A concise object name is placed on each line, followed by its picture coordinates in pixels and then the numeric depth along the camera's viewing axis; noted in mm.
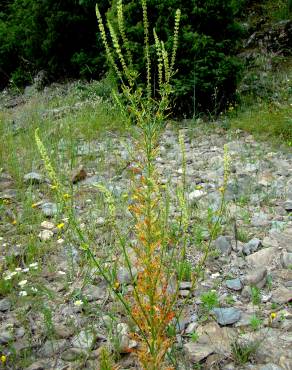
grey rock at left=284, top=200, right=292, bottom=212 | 3764
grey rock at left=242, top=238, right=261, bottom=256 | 3204
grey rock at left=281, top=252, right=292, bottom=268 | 3012
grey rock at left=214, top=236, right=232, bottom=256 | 3221
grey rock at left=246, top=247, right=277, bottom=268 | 3053
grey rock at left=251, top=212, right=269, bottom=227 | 3557
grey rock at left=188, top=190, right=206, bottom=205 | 3954
